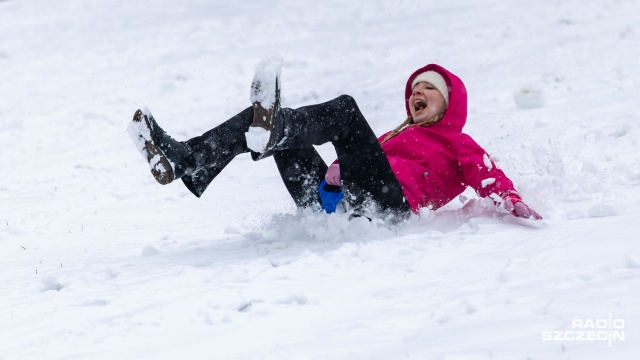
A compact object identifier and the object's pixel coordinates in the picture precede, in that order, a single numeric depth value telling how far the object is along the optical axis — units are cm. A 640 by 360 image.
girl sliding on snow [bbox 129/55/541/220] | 680
